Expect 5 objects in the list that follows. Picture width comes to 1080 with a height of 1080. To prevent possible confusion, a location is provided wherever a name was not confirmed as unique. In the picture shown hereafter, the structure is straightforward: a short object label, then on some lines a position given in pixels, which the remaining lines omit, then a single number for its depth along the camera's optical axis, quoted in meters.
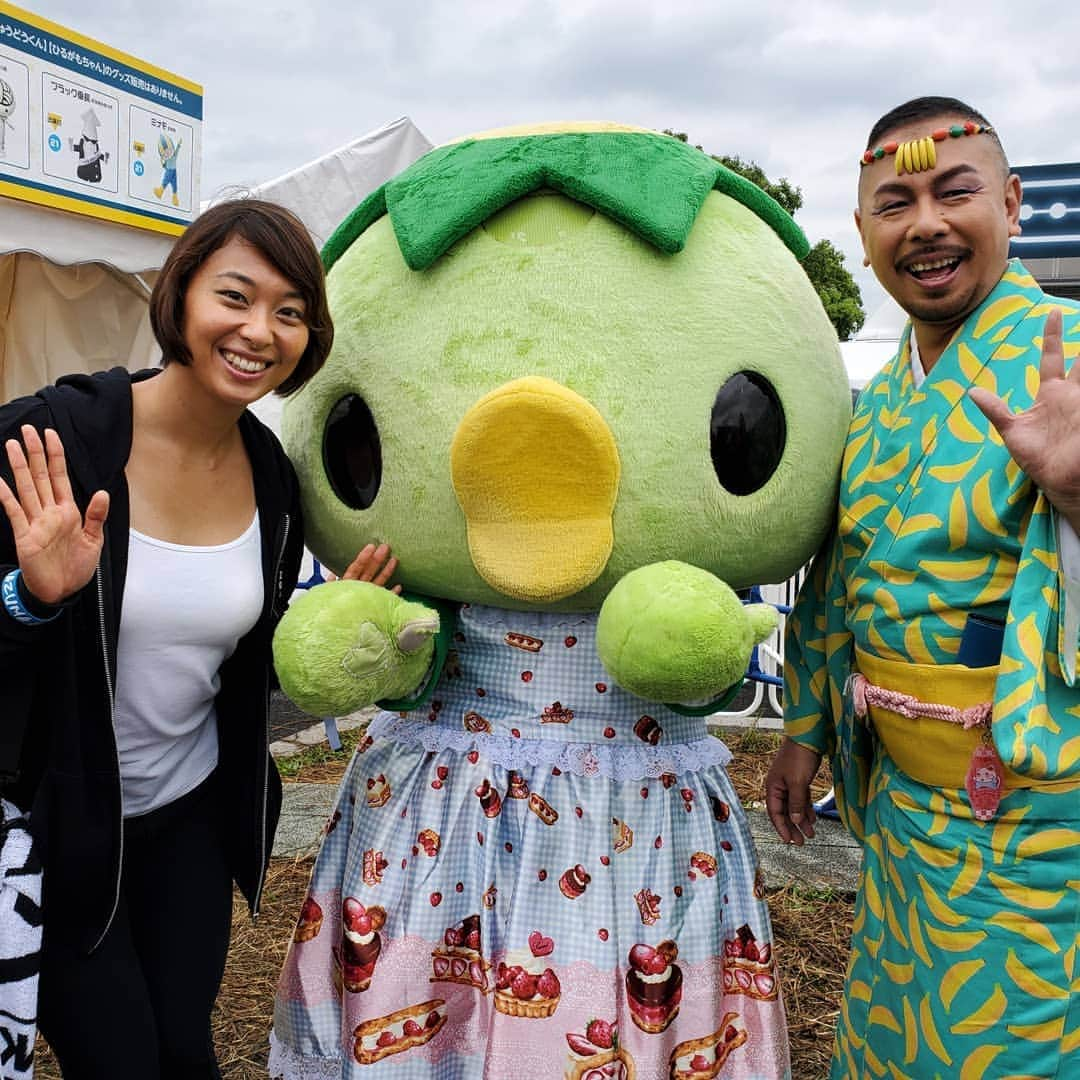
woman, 1.64
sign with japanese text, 4.64
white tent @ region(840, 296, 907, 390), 7.63
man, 1.58
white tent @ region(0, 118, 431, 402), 5.21
